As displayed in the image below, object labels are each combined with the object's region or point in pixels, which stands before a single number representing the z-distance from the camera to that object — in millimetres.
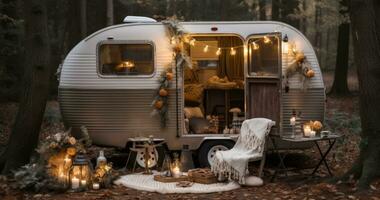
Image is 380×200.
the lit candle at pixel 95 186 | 8086
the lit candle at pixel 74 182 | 8016
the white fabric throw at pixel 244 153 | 8125
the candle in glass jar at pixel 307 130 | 8664
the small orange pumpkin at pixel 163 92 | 9391
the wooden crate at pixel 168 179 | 8477
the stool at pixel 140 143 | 9285
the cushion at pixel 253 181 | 8180
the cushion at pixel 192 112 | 10311
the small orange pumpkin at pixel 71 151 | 8180
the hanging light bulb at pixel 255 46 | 9570
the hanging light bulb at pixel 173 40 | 9602
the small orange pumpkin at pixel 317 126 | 8695
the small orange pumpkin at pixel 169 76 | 9430
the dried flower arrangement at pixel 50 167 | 7895
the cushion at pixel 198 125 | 9914
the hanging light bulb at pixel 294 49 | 9475
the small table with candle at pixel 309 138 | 8406
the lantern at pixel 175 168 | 8594
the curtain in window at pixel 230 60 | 11398
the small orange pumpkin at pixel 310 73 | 9320
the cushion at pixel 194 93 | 11070
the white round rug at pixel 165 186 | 7891
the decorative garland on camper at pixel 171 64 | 9445
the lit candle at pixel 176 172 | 8586
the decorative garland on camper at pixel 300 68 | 9398
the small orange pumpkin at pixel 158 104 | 9393
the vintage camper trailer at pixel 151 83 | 9453
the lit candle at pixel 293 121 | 8734
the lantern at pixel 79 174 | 8016
